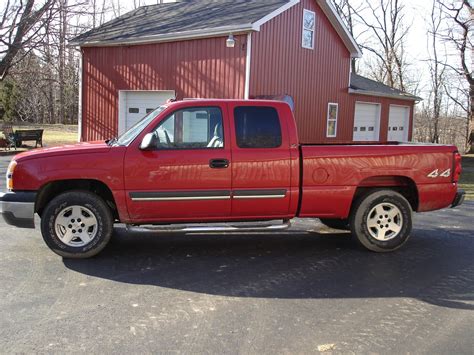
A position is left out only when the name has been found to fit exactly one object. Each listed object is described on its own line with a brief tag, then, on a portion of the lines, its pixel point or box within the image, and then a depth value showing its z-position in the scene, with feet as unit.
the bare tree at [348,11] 135.23
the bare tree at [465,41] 95.45
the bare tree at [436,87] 137.39
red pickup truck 18.38
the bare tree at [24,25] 68.59
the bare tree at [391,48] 136.77
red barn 51.13
